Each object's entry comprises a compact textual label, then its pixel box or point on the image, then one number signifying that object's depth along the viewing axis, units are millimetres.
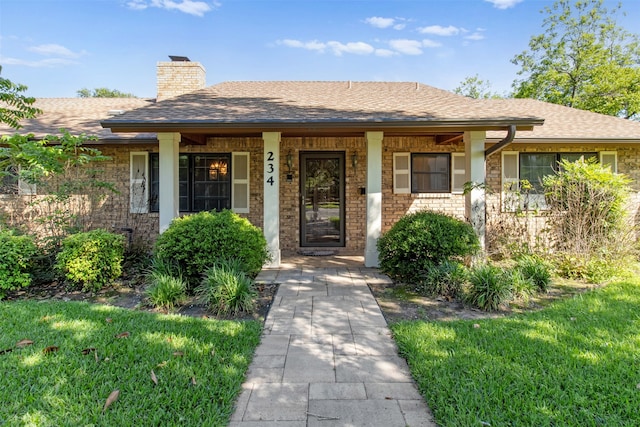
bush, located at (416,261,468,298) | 4762
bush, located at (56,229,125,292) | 5098
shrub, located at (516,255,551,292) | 4988
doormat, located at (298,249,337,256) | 8062
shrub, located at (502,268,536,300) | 4555
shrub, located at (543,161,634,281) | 5762
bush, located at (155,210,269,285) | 4918
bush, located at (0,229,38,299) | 4883
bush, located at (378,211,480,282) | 5211
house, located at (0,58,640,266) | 7969
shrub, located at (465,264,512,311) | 4312
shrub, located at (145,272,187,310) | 4398
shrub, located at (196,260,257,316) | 4211
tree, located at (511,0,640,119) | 17144
